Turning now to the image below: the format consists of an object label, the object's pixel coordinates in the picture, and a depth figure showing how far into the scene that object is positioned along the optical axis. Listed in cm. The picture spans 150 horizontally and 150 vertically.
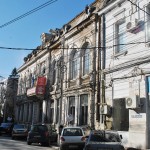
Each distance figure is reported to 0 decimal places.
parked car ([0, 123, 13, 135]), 3675
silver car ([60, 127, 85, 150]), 1745
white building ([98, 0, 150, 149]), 1805
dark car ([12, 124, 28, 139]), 2889
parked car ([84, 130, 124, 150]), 1171
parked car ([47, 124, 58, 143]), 2417
